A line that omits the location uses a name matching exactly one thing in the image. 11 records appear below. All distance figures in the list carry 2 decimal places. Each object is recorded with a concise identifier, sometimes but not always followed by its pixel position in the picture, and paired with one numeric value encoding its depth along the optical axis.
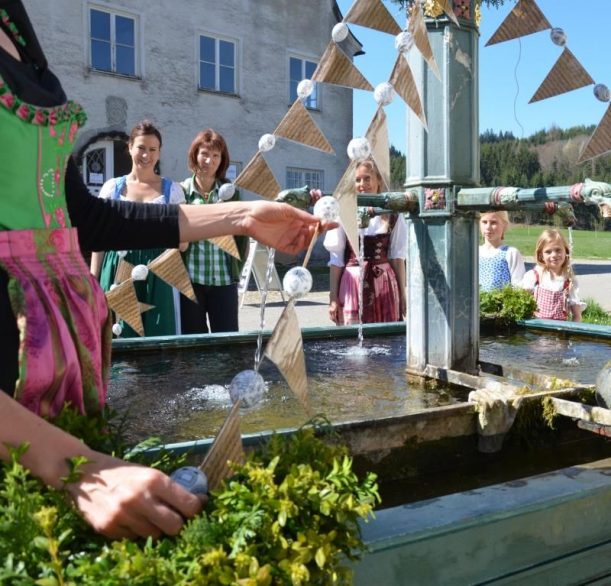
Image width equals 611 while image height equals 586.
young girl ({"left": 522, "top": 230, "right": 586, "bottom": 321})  5.68
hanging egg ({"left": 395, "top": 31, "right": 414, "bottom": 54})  2.52
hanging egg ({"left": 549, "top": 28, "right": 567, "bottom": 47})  3.25
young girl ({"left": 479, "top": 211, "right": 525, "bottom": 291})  5.84
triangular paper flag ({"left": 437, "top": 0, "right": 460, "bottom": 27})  3.00
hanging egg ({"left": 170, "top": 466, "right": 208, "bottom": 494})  1.13
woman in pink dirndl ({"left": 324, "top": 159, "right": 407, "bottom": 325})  5.15
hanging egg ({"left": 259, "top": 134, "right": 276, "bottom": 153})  2.71
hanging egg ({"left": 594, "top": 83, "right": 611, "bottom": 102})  3.09
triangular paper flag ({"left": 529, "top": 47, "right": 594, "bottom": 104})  3.21
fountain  1.60
